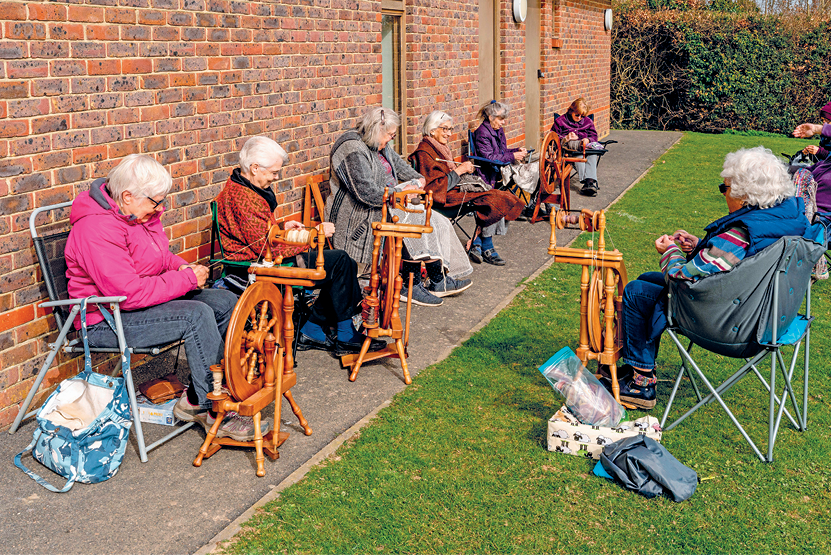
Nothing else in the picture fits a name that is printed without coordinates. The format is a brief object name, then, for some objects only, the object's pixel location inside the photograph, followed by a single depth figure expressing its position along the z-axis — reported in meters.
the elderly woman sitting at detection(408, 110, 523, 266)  7.66
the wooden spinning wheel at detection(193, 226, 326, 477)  3.78
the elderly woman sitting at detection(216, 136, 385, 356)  5.00
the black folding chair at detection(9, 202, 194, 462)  3.96
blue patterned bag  3.74
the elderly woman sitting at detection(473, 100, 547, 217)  8.99
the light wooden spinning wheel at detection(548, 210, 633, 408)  4.32
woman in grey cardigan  6.28
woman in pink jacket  4.01
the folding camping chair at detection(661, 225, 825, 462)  3.92
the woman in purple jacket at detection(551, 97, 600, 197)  10.97
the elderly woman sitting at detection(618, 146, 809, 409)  4.01
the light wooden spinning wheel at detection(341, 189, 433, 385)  4.98
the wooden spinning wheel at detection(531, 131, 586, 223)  9.44
